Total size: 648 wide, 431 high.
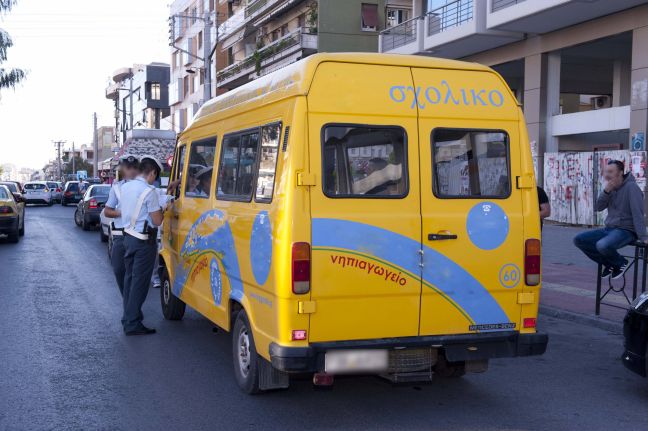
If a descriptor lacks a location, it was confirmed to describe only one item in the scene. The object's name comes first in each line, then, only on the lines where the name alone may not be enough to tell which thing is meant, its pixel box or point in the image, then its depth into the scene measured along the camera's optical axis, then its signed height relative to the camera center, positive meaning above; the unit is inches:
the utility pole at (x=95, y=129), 3026.3 +184.9
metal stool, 322.7 -43.3
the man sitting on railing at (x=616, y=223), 346.9 -20.0
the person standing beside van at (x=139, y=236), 311.0 -26.0
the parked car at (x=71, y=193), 1854.1 -47.2
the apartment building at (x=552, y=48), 725.9 +160.7
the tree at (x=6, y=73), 1003.3 +139.4
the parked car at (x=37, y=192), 1809.8 -45.4
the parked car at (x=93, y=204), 898.1 -35.7
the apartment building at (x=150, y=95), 3132.4 +352.2
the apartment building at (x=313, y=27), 1317.7 +284.1
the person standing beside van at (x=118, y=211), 317.1 -15.6
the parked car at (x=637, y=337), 225.1 -48.1
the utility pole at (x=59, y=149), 5182.1 +186.1
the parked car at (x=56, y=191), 2046.6 -47.6
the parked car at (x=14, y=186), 1434.5 -24.5
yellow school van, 192.5 -12.6
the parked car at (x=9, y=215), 729.6 -41.6
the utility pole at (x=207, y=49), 1181.1 +207.9
